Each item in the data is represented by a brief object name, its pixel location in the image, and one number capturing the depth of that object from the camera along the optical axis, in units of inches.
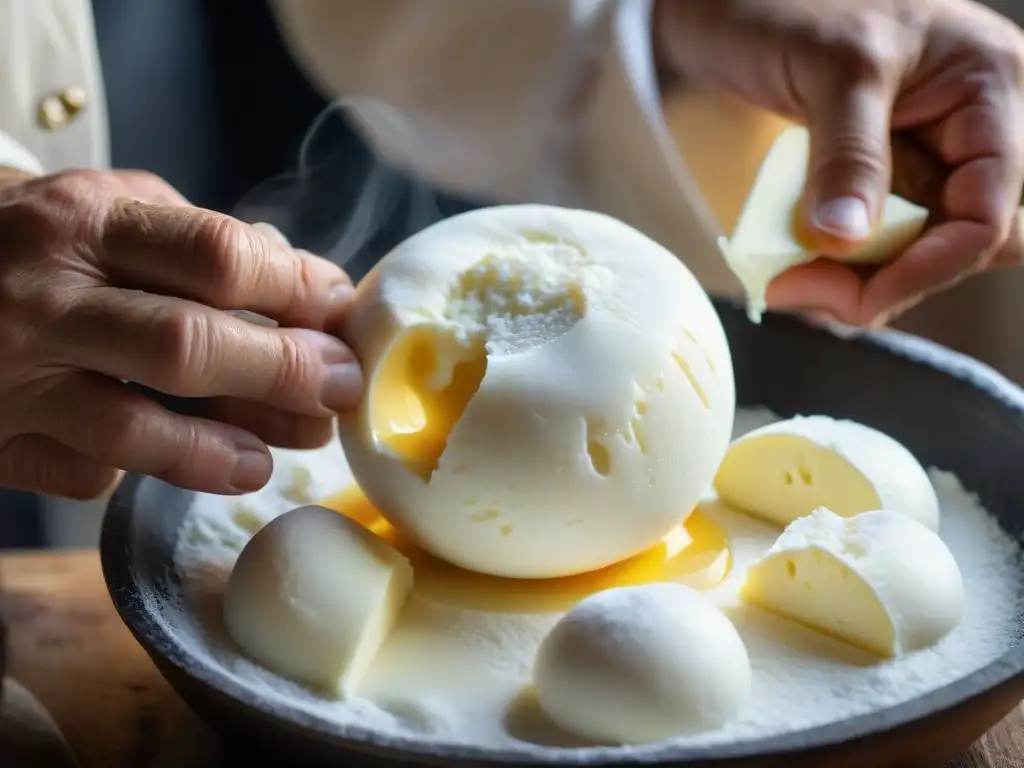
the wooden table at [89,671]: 26.5
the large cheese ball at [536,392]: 26.1
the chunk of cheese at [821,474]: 29.3
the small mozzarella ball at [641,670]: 21.9
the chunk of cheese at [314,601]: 24.6
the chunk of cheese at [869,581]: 24.7
